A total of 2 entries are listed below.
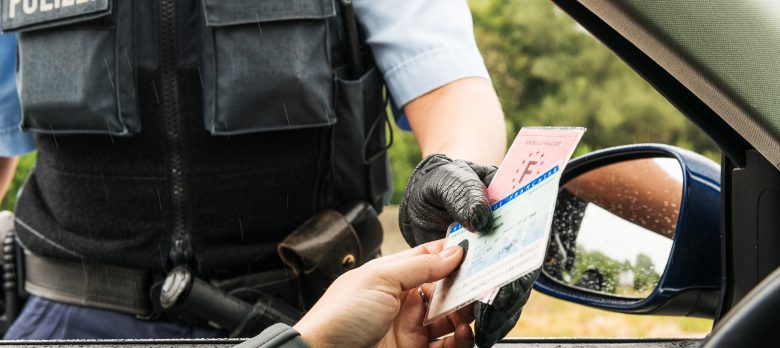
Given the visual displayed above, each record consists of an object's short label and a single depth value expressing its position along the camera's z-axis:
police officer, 1.73
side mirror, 1.11
